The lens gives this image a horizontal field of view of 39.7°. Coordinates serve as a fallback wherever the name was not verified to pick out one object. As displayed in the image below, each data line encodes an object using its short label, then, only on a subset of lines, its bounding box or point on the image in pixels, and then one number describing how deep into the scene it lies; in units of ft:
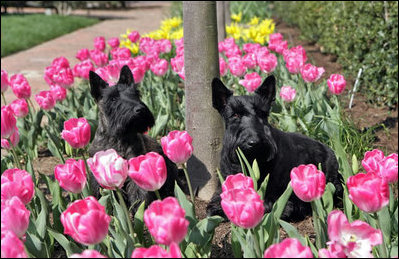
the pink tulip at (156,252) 4.86
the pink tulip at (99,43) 20.26
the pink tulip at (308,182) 6.29
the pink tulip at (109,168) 6.43
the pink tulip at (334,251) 5.05
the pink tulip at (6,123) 7.31
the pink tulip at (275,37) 20.76
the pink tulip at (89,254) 5.01
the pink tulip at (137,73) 14.51
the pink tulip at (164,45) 20.90
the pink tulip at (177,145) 7.46
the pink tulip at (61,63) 16.26
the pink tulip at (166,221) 5.20
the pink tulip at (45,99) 13.60
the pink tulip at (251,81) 13.89
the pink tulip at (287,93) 13.71
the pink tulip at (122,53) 18.53
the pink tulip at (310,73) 14.19
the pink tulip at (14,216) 5.83
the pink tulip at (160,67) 16.75
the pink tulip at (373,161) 7.04
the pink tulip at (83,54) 19.19
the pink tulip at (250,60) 16.70
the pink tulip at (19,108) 13.14
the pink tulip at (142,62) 16.11
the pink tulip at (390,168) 6.82
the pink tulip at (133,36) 23.21
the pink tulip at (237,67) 15.43
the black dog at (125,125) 11.57
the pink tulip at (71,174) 6.98
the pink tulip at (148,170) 6.40
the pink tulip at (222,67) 15.66
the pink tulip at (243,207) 5.68
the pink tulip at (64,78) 14.98
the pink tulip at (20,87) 14.30
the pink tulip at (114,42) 21.86
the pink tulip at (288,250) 4.66
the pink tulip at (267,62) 15.26
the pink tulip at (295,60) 15.16
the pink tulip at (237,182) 6.55
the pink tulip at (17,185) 6.63
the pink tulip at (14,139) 8.78
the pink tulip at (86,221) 5.44
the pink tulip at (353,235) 5.47
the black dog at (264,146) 9.71
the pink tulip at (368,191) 5.81
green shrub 20.94
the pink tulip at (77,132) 8.27
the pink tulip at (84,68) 16.47
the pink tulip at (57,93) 14.62
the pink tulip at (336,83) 13.28
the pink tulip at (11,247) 5.16
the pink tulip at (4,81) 14.10
